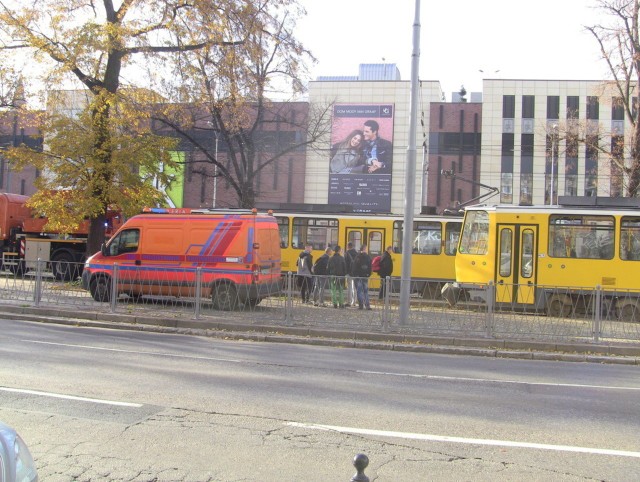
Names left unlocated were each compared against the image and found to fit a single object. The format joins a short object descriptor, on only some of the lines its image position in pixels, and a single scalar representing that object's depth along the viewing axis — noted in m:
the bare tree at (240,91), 19.93
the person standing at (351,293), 13.41
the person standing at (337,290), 13.07
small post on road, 2.85
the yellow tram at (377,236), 20.41
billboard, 42.88
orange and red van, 13.96
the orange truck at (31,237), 24.36
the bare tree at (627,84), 21.89
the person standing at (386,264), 17.48
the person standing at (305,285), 13.27
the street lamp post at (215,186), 38.72
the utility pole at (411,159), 13.15
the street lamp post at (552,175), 44.93
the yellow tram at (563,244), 15.83
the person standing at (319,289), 13.21
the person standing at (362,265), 16.81
